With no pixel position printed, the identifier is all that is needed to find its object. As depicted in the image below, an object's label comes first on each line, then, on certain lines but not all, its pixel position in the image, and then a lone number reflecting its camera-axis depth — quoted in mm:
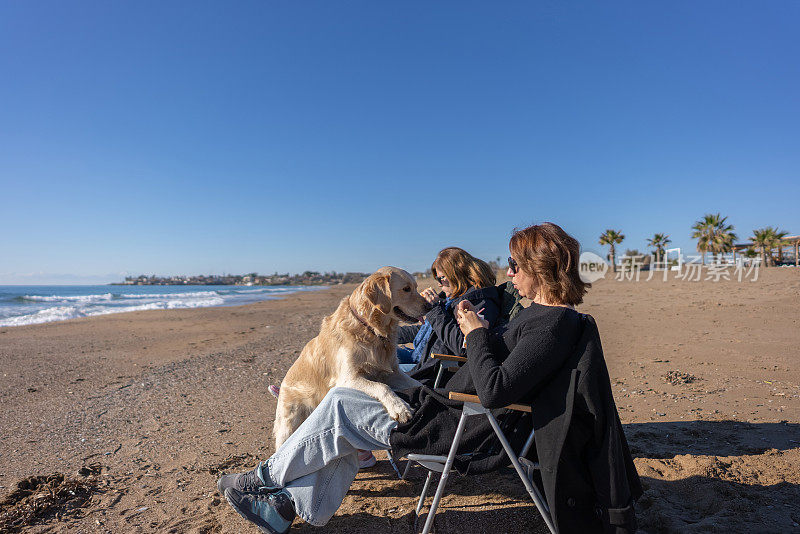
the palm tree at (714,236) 44281
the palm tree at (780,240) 37500
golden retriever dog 3049
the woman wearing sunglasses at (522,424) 1926
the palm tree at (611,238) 44938
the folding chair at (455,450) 2115
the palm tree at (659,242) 49938
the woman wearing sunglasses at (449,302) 3373
